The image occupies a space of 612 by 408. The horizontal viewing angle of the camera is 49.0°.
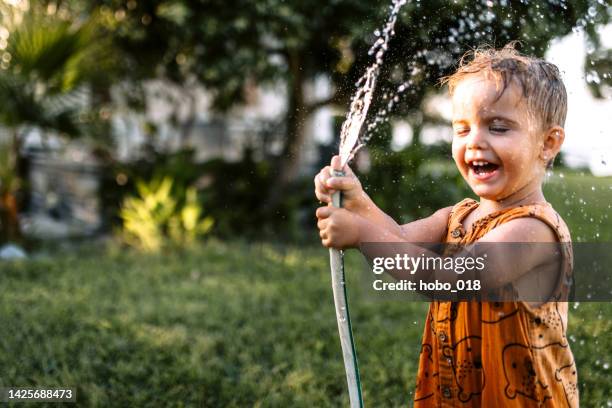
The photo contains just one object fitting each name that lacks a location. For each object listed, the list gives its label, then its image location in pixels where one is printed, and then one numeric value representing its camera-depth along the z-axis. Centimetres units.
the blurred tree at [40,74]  517
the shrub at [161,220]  582
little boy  142
